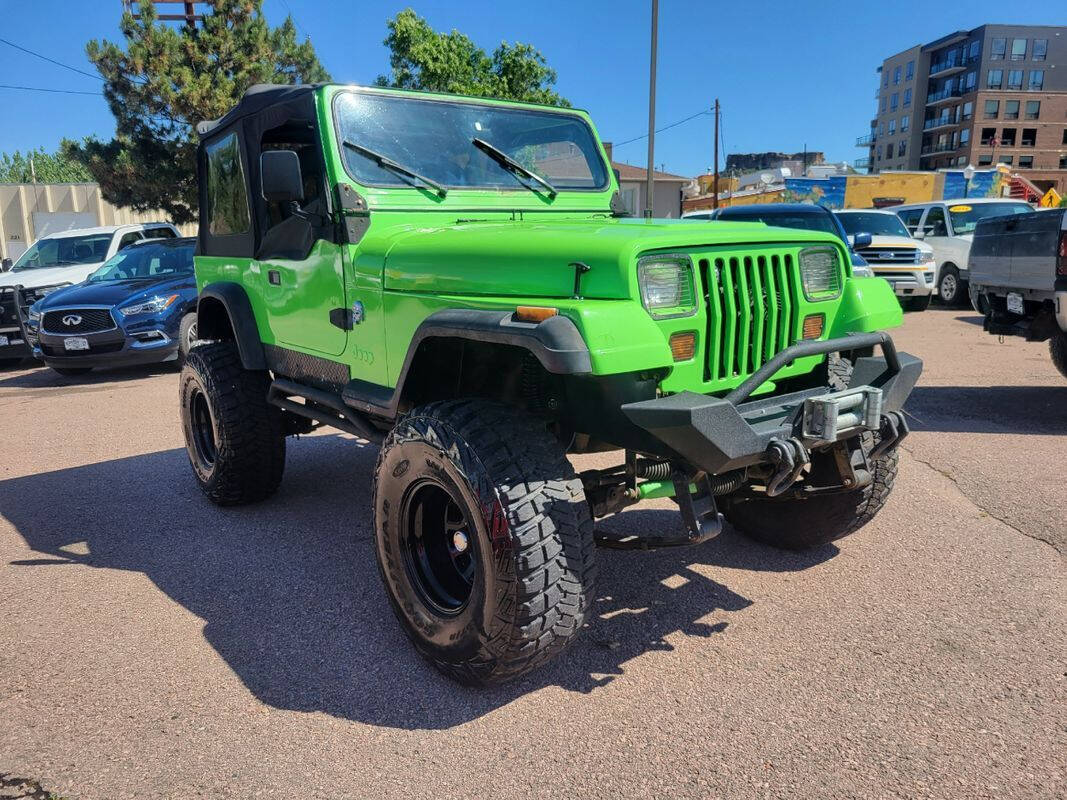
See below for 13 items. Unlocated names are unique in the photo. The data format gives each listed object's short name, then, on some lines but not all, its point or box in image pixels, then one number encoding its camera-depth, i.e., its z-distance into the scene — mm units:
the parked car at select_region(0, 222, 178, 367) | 10961
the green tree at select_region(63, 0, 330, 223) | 17703
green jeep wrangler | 2449
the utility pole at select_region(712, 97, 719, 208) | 39912
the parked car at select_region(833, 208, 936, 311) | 13508
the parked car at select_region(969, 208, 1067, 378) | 5910
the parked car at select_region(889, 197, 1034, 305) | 14531
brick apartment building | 68375
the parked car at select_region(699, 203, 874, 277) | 11049
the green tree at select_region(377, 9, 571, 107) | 18203
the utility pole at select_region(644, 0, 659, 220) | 13641
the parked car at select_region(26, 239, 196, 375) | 9500
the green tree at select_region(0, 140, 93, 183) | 69062
